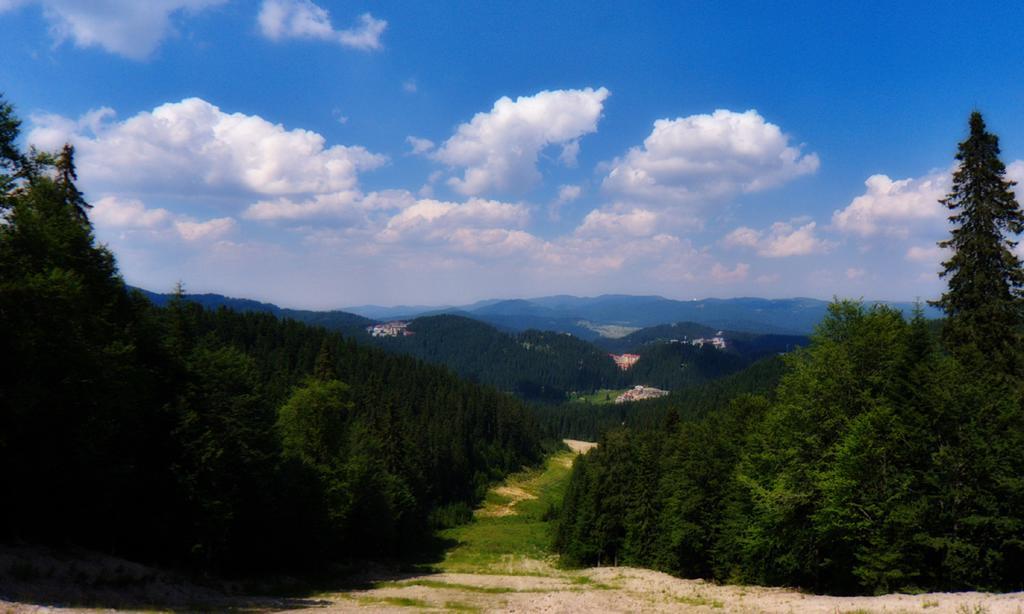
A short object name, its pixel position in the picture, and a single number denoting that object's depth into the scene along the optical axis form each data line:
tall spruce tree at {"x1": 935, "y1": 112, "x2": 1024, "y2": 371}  26.38
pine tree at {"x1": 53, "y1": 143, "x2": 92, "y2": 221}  34.53
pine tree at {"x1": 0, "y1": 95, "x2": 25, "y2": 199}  20.52
